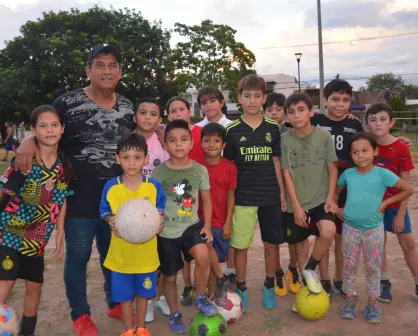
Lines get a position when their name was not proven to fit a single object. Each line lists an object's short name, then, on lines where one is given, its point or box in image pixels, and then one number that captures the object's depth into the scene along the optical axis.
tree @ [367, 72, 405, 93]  77.96
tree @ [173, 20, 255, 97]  31.86
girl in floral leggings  4.22
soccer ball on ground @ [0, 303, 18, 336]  3.04
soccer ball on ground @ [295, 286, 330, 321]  4.13
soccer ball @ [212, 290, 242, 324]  4.05
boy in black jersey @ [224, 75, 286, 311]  4.45
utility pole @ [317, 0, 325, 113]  18.77
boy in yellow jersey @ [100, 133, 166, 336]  3.64
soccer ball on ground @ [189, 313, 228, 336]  3.68
